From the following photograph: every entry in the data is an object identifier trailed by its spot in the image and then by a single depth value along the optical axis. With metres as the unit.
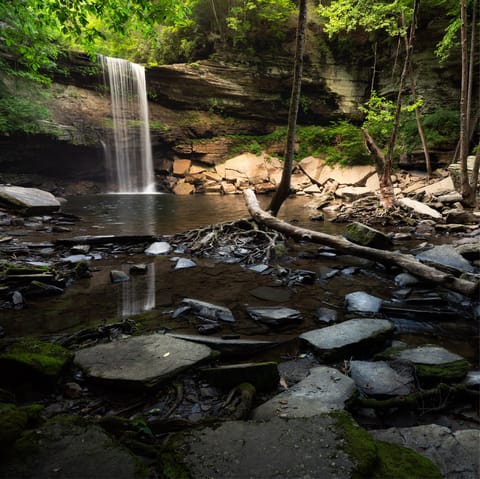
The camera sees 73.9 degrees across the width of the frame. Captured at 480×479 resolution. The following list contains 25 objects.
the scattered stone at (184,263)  5.52
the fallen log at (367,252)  3.79
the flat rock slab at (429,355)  2.53
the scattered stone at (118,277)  4.72
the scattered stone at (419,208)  10.52
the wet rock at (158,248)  6.38
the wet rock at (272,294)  4.22
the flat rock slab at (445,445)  1.53
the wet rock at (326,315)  3.59
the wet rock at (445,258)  5.00
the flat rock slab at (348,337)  2.79
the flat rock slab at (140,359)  2.19
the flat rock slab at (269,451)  1.34
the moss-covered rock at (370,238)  6.15
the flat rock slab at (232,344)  2.72
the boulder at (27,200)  9.95
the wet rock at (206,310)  3.55
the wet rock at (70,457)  1.25
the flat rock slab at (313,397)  1.91
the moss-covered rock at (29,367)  2.12
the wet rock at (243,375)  2.26
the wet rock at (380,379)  2.23
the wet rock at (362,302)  3.82
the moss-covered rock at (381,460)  1.37
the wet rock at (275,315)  3.45
